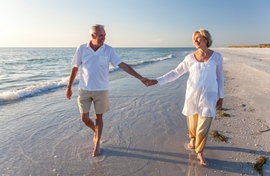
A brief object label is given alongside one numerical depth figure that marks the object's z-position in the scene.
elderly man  3.78
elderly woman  3.61
